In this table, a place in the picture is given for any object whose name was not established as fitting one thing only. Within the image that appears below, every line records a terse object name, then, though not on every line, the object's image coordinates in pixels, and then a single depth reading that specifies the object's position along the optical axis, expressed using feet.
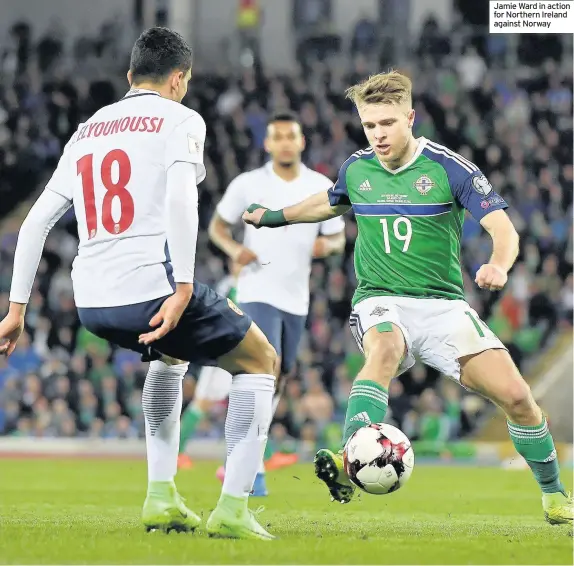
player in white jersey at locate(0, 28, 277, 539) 36.04
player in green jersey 41.16
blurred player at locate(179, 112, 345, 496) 62.85
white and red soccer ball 37.55
